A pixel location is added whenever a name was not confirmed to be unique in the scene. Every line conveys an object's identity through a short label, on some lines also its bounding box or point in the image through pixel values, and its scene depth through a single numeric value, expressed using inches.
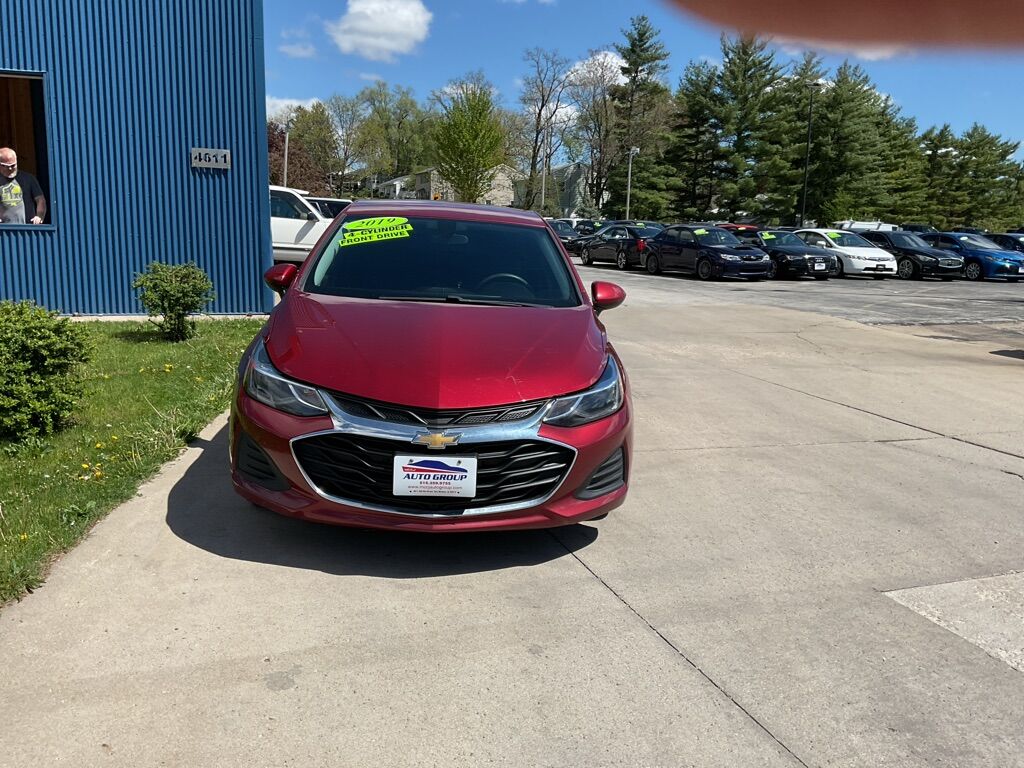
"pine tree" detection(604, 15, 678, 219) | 2581.2
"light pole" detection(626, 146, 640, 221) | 2446.4
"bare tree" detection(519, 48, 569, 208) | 2970.0
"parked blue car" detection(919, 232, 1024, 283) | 1067.3
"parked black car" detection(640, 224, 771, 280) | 909.2
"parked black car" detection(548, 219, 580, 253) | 1289.4
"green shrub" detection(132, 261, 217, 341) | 329.7
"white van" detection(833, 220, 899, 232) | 1530.5
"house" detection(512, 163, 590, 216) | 3417.8
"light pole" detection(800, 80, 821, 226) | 1926.7
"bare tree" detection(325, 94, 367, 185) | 3459.6
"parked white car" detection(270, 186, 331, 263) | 618.5
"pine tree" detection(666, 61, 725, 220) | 2316.7
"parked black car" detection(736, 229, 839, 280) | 969.5
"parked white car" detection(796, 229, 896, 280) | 1004.6
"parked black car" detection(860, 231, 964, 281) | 1045.2
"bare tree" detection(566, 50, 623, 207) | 2982.3
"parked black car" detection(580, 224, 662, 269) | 1058.5
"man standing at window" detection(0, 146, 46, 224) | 382.3
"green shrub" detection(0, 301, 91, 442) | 195.0
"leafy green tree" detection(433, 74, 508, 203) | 1921.8
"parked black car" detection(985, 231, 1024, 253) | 1219.2
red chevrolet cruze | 134.6
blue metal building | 390.0
